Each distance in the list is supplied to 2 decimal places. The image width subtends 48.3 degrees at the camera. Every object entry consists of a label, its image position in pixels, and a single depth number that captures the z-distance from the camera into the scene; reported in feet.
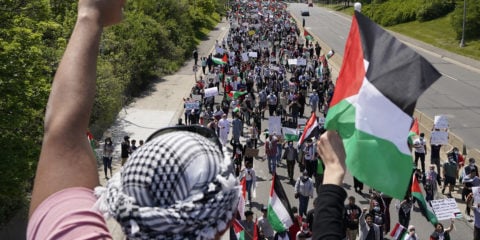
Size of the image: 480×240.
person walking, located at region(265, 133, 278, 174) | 56.95
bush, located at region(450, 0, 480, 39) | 162.91
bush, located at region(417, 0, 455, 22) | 211.41
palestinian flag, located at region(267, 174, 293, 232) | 34.37
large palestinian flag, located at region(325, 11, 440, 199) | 8.13
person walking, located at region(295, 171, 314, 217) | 44.47
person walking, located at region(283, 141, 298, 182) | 54.60
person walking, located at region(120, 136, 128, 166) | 56.34
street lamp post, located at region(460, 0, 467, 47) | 152.38
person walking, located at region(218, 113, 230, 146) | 61.11
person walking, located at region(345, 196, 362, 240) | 38.70
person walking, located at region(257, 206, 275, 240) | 37.78
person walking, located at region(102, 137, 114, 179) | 55.52
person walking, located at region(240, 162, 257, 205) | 47.05
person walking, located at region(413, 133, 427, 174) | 57.26
